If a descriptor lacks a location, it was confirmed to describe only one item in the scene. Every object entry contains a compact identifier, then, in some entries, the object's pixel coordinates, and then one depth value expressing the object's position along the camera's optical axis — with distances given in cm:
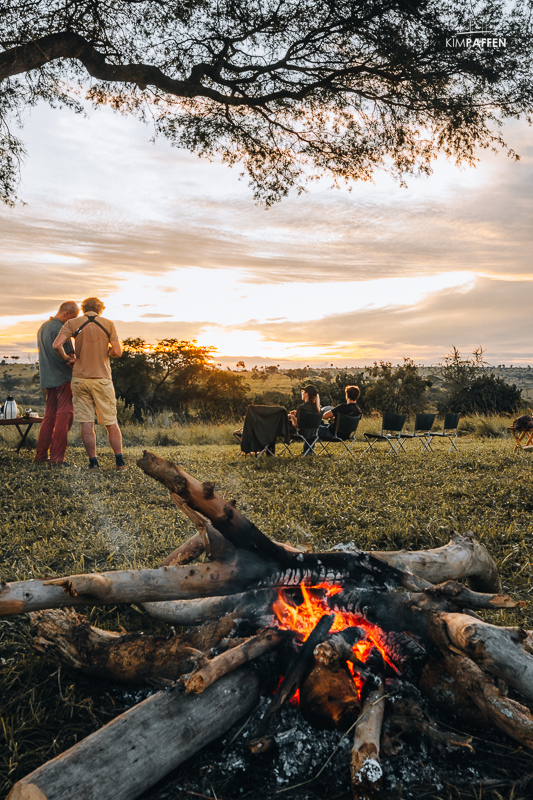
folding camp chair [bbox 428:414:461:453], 1080
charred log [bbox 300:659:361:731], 193
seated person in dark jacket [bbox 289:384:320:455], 913
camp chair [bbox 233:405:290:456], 873
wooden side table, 787
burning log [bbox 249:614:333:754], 193
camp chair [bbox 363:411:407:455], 966
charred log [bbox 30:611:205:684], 218
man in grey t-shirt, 708
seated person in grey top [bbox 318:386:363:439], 921
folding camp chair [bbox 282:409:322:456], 892
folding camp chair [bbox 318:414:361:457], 907
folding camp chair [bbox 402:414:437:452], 999
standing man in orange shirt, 658
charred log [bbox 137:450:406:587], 229
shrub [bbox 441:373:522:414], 1848
